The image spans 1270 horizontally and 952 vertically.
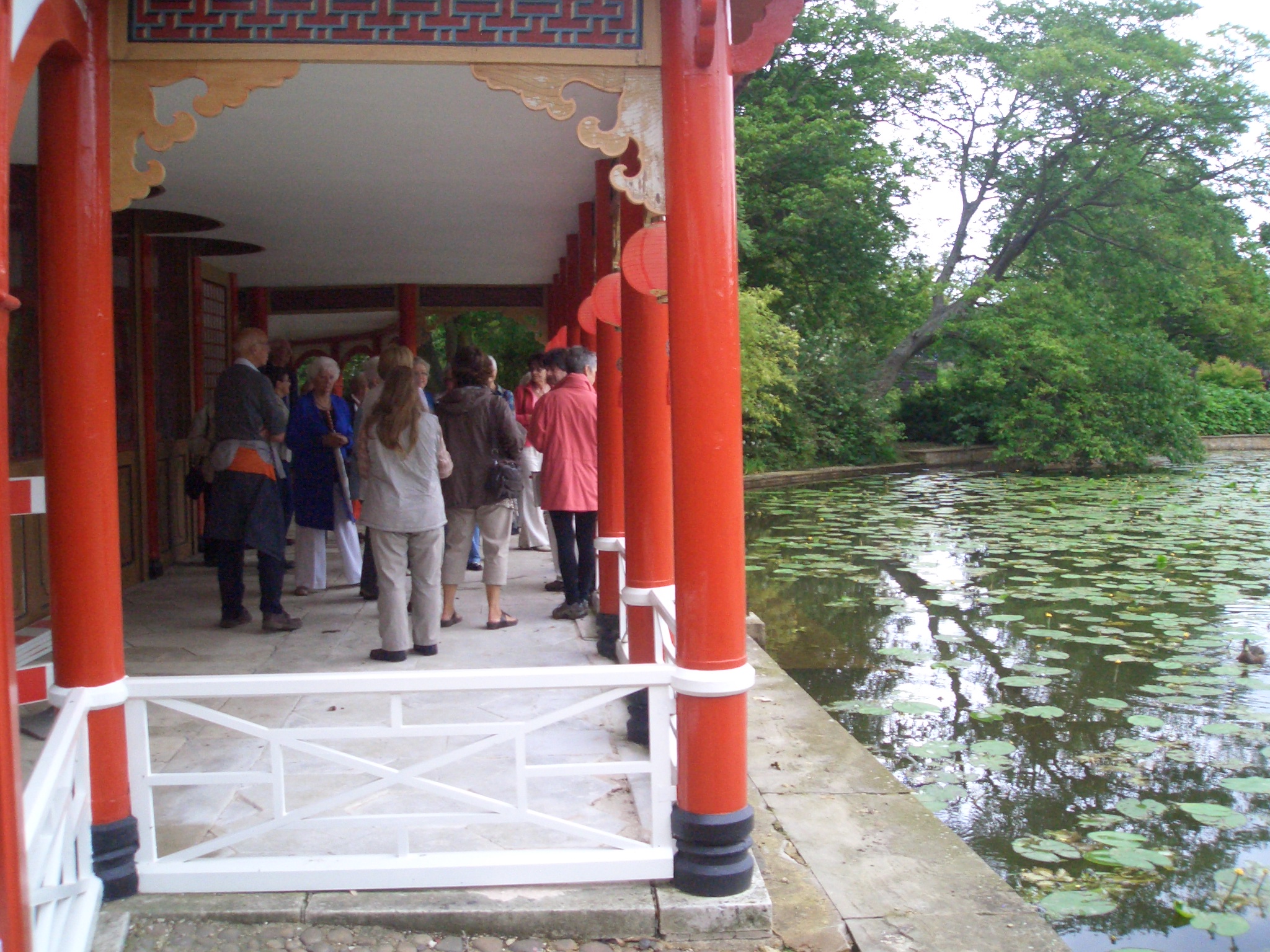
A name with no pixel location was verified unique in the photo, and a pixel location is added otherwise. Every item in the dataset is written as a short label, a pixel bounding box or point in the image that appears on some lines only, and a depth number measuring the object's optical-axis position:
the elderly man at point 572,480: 6.42
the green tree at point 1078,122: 22.89
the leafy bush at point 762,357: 19.17
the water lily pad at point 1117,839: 4.14
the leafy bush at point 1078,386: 21.69
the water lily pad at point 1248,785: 4.70
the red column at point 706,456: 3.07
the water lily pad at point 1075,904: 3.62
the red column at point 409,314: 10.89
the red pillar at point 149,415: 7.43
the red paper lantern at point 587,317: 5.97
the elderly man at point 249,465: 5.63
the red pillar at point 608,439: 5.38
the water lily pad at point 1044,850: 4.07
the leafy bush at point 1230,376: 34.53
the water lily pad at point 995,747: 5.22
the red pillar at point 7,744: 1.62
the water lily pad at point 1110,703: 5.87
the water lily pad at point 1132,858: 3.96
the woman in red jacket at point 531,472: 8.51
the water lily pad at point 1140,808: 4.43
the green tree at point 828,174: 21.11
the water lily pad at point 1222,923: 3.53
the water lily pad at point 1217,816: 4.36
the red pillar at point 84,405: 2.95
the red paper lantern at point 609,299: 5.16
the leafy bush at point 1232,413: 30.52
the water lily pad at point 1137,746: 5.23
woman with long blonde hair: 5.17
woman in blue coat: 6.53
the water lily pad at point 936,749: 5.21
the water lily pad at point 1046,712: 5.75
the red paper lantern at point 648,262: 3.70
